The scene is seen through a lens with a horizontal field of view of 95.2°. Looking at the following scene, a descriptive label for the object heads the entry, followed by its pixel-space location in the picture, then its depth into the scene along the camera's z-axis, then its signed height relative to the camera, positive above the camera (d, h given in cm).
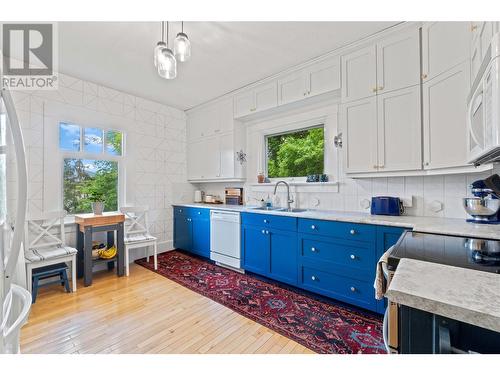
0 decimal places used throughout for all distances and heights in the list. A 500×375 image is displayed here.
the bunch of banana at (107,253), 291 -83
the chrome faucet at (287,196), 290 -10
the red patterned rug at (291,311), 165 -110
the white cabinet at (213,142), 353 +77
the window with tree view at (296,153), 297 +50
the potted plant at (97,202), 296 -17
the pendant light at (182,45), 159 +101
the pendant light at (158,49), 164 +101
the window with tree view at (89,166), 300 +33
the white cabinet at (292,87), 267 +122
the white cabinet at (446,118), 165 +54
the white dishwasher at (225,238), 298 -68
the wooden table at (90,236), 265 -58
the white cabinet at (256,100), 296 +123
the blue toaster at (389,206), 221 -17
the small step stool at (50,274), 229 -89
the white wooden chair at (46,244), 225 -61
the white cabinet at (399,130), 193 +51
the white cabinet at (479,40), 116 +83
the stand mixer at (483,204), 160 -12
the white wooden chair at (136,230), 302 -60
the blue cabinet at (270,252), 244 -74
